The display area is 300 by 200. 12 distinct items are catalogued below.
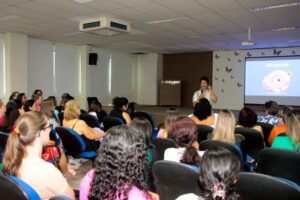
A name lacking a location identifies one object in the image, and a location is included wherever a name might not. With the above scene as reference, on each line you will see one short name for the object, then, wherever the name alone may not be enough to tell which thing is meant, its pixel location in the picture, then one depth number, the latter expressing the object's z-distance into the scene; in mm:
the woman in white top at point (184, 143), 1885
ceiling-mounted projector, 7152
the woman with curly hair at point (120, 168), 1246
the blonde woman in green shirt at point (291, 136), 2492
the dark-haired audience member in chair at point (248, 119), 3342
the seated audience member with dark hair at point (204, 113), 3674
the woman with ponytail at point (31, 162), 1574
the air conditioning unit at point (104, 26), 5980
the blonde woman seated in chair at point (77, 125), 3520
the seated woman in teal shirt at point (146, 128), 2640
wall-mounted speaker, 10336
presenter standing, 5660
